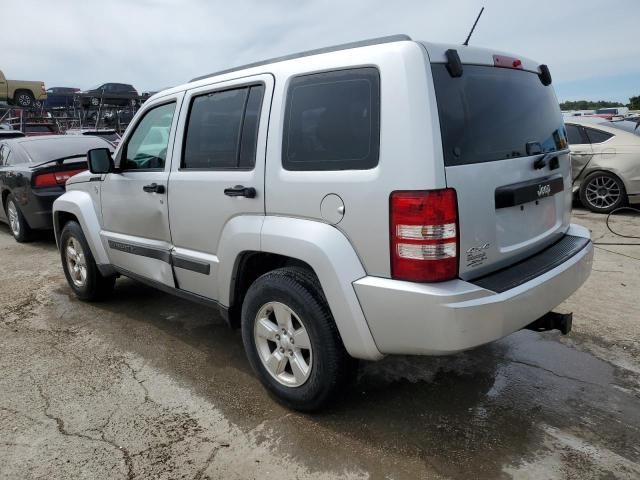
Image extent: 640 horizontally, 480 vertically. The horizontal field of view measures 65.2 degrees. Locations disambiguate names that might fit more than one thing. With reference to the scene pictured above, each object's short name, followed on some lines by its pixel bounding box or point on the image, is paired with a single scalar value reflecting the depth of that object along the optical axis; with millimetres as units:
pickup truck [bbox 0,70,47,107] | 21266
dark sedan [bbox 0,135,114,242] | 6734
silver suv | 2203
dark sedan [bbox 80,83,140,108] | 22262
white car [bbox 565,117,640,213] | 7539
